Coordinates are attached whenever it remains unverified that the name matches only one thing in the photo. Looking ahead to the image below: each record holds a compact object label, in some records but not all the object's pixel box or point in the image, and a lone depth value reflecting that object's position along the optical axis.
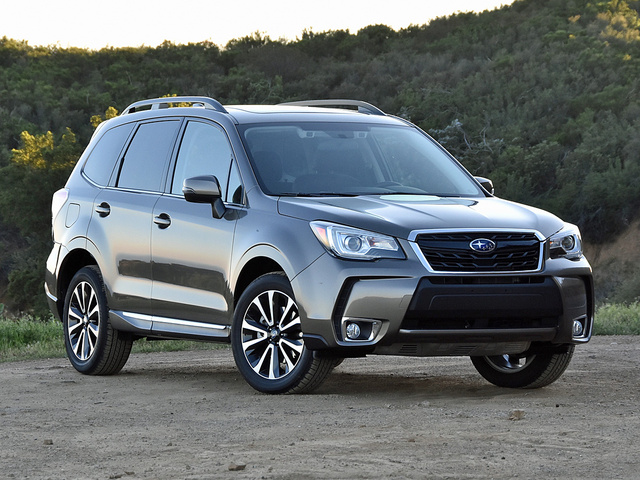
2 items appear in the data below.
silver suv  10.41
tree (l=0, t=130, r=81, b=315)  68.34
